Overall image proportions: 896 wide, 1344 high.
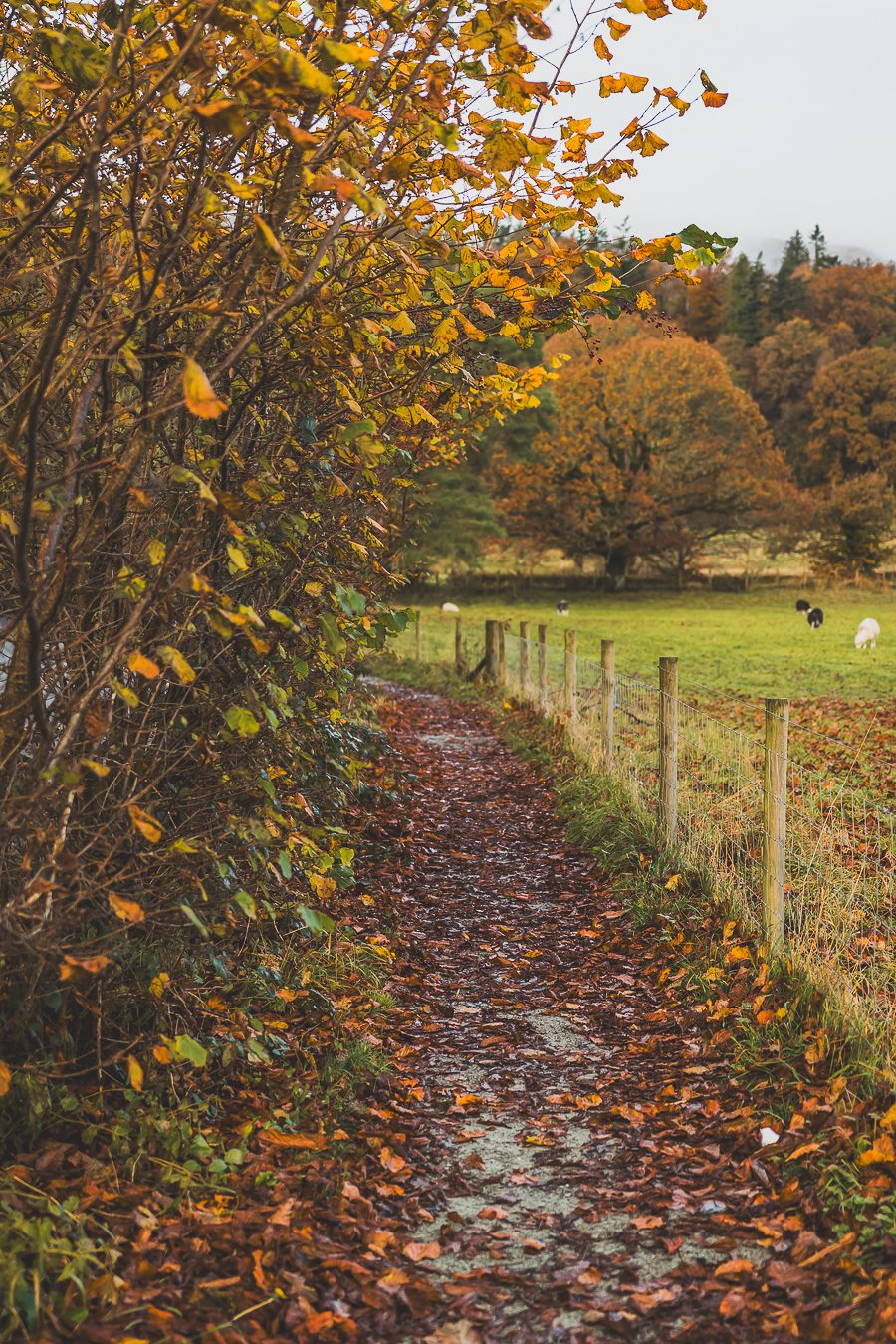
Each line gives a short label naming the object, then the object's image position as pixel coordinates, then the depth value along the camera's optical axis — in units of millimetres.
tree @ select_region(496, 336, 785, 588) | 46750
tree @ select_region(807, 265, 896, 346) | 75625
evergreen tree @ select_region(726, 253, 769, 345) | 77500
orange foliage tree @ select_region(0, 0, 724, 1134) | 3164
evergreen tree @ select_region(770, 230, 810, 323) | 78500
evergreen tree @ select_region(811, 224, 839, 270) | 89800
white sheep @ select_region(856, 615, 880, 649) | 25750
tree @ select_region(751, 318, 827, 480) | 67250
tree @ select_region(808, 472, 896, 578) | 51281
